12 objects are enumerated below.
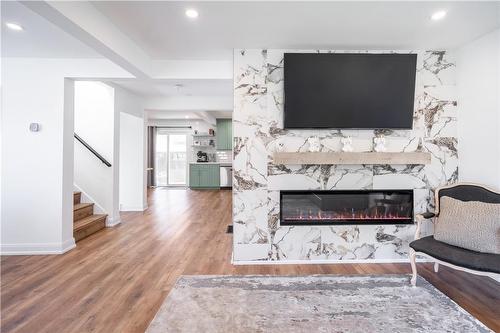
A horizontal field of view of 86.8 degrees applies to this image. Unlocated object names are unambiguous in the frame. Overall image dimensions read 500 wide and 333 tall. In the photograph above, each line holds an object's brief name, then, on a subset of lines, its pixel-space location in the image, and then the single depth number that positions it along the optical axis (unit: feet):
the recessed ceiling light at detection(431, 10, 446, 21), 7.83
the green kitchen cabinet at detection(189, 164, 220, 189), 31.17
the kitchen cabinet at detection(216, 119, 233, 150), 31.53
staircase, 13.33
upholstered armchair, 7.14
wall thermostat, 11.47
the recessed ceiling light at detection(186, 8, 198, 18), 7.75
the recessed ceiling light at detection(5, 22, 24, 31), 8.61
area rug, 6.53
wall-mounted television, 10.18
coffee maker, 32.32
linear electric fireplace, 10.69
